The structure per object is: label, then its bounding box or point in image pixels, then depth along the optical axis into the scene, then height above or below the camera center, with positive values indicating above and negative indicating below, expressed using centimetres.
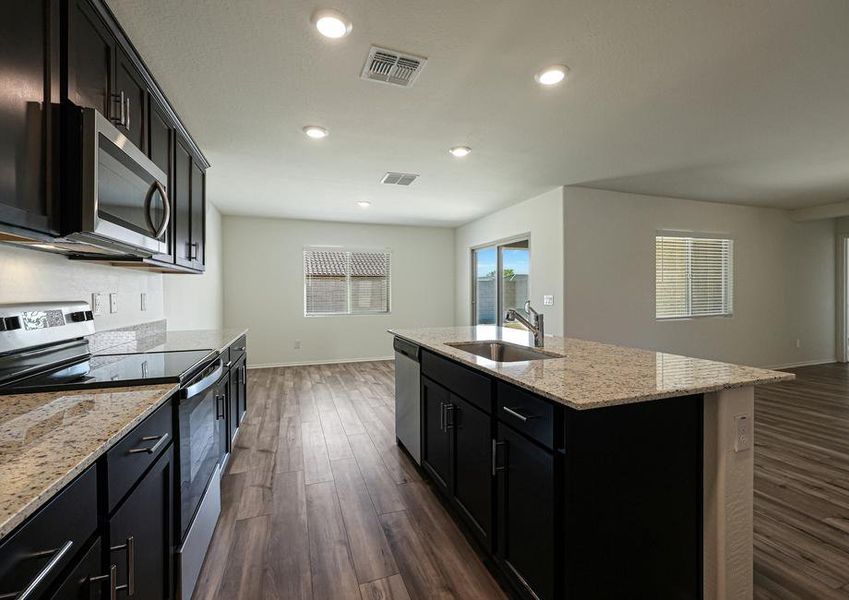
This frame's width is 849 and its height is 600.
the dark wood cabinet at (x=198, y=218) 302 +66
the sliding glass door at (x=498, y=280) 566 +29
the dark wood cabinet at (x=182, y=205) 253 +65
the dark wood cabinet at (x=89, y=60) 135 +91
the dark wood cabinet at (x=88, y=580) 75 -59
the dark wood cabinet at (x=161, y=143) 212 +92
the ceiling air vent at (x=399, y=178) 405 +130
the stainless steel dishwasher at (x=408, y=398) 262 -73
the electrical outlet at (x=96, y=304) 214 -3
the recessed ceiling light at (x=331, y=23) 168 +124
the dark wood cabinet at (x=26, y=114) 104 +54
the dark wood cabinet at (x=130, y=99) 171 +96
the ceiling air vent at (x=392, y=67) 199 +126
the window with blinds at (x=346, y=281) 650 +30
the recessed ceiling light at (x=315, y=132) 287 +127
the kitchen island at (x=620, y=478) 125 -64
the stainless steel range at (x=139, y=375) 137 -29
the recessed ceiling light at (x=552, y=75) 211 +125
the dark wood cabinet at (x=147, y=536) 99 -69
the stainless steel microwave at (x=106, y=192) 126 +41
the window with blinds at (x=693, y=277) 512 +29
